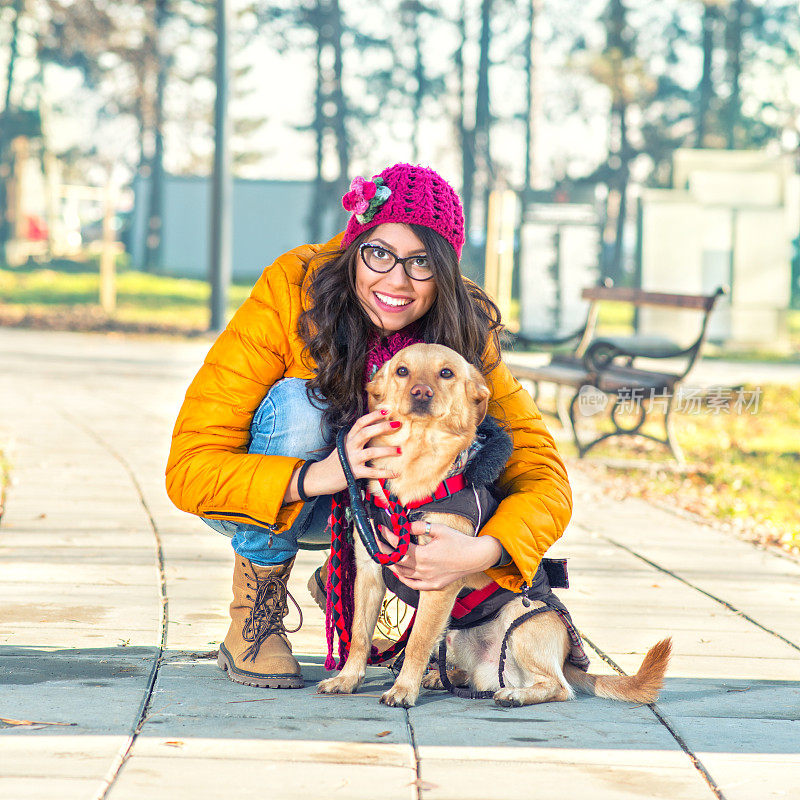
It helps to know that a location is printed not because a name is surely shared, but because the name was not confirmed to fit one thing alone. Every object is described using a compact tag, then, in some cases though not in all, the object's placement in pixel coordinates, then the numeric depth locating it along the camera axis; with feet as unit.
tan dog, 10.34
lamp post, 49.42
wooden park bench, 24.90
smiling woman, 10.54
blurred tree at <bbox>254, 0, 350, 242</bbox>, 86.48
